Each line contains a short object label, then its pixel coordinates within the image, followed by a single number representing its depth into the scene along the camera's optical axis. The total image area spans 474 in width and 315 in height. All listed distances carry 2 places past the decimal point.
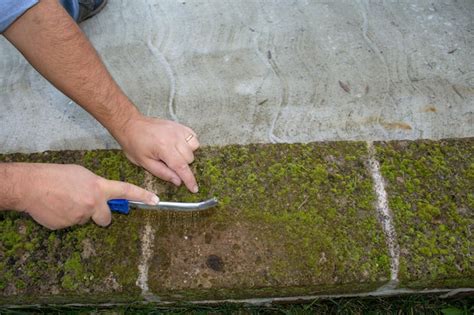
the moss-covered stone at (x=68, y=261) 1.46
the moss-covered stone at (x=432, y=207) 1.47
